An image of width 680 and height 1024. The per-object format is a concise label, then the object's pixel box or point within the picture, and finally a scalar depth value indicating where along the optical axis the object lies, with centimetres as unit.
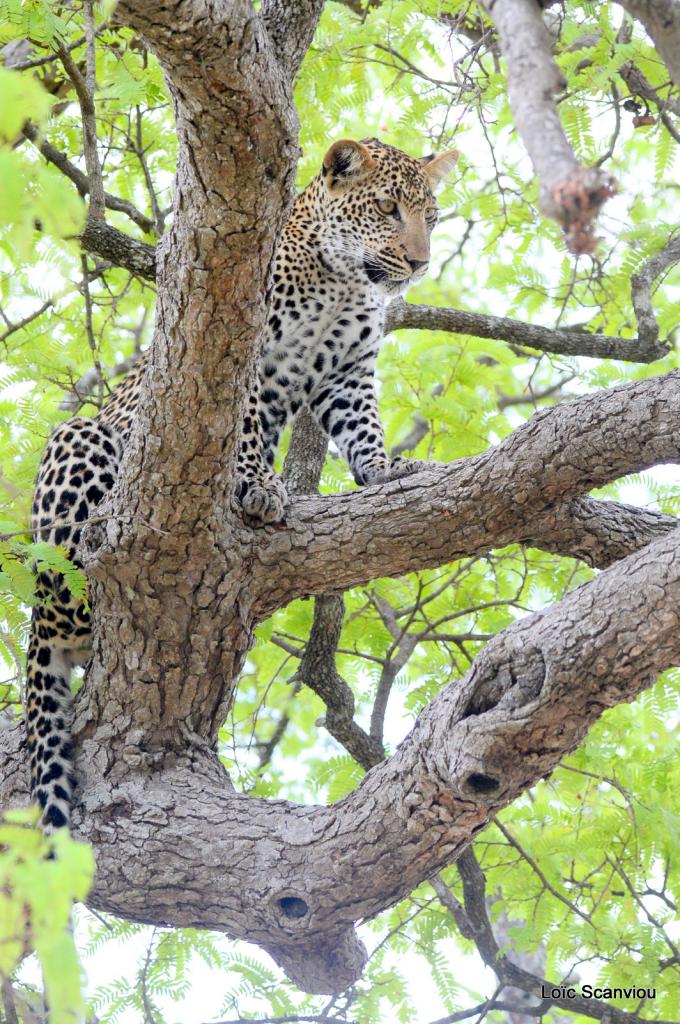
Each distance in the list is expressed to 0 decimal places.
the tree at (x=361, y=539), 849
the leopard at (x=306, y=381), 1194
